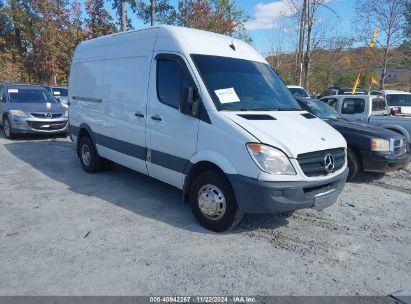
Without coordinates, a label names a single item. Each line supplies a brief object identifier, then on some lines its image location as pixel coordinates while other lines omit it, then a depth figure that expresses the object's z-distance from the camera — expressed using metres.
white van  3.98
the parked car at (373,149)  6.73
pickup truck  8.54
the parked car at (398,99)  14.17
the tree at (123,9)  20.53
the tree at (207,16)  26.56
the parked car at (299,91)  17.75
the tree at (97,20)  27.77
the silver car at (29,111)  10.59
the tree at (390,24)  25.33
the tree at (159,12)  28.19
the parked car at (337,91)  21.56
